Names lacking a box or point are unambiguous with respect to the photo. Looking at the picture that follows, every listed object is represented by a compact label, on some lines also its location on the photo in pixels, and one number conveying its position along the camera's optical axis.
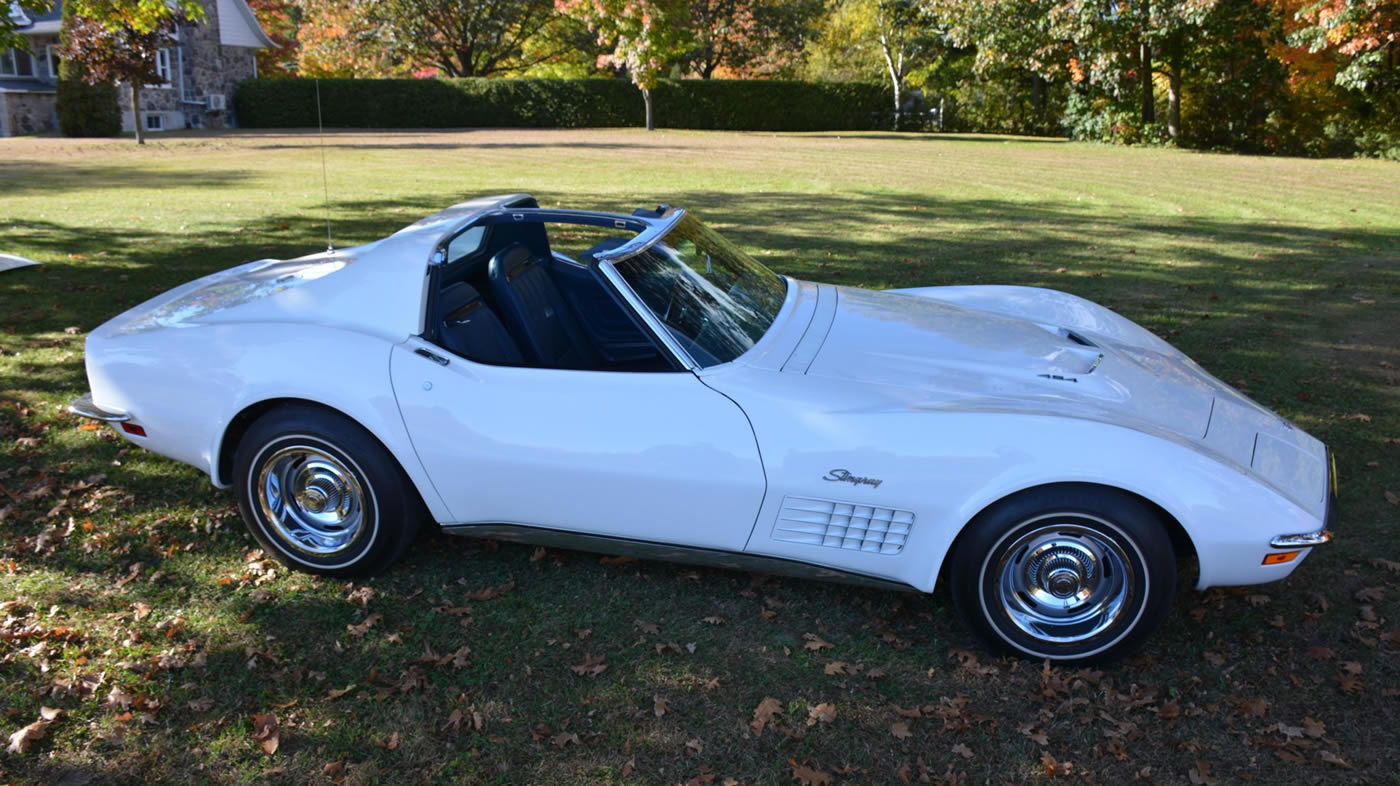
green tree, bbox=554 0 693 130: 32.75
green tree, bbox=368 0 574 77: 42.13
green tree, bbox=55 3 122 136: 27.95
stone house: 32.47
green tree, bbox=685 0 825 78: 45.91
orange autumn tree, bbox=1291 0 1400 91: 21.50
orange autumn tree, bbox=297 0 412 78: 42.69
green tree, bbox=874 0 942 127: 39.09
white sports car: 3.17
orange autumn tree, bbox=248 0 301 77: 47.41
